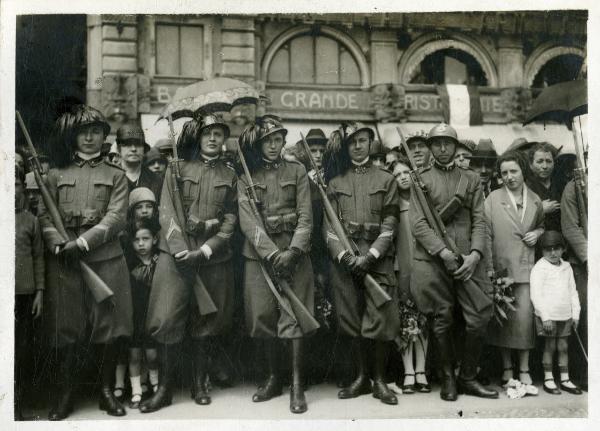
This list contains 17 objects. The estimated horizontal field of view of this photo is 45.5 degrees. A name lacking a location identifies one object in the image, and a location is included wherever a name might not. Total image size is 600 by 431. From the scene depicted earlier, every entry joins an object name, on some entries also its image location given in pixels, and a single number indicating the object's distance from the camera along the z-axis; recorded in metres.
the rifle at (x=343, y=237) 5.80
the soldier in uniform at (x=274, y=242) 5.79
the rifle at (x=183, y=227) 5.73
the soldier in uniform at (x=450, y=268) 5.87
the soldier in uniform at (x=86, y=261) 5.71
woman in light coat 6.09
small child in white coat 6.08
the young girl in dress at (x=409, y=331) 5.95
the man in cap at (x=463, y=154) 6.85
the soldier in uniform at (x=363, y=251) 5.85
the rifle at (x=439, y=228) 5.89
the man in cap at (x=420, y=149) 6.45
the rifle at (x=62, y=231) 5.67
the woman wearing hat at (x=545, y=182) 6.41
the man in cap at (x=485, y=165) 6.65
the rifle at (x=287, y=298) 5.77
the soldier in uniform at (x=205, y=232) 5.79
